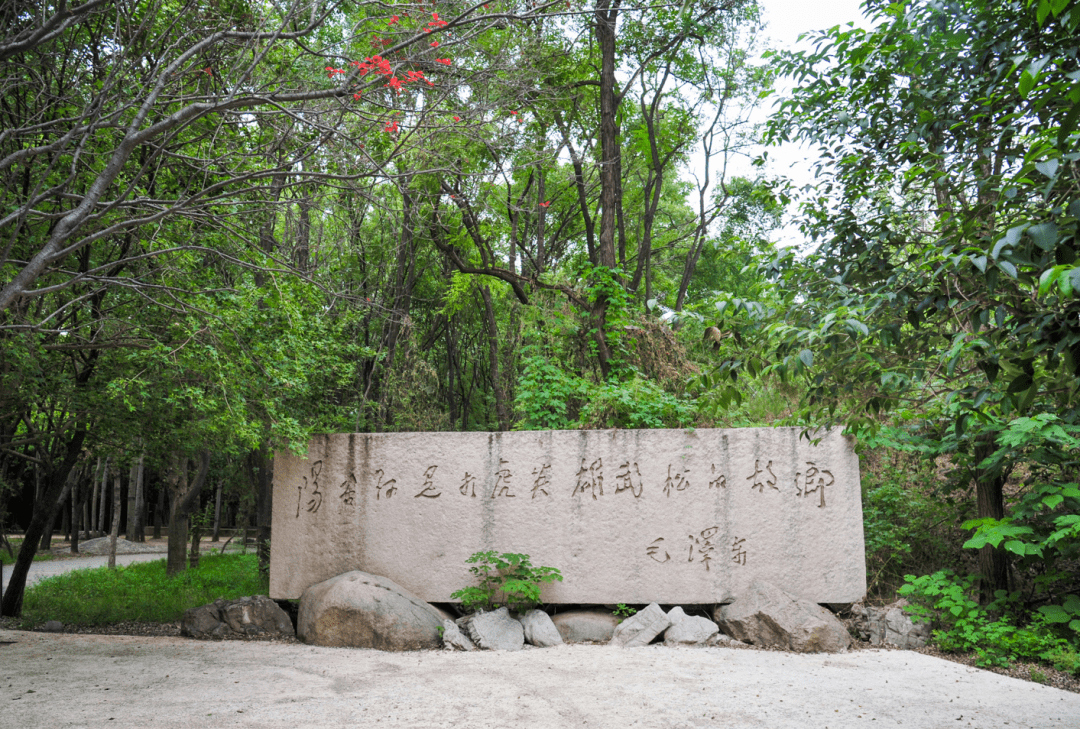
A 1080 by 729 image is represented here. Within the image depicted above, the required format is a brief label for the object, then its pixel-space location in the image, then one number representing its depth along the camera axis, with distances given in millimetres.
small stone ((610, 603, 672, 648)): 5992
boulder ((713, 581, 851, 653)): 5777
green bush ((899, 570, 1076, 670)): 5199
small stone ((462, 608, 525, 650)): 5875
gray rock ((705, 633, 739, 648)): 5957
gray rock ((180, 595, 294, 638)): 6344
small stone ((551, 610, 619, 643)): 6215
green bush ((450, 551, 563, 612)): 6188
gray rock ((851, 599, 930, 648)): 5906
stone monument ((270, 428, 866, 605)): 6367
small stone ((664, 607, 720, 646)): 5969
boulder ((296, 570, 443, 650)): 5828
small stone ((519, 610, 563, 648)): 6023
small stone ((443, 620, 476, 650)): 5820
